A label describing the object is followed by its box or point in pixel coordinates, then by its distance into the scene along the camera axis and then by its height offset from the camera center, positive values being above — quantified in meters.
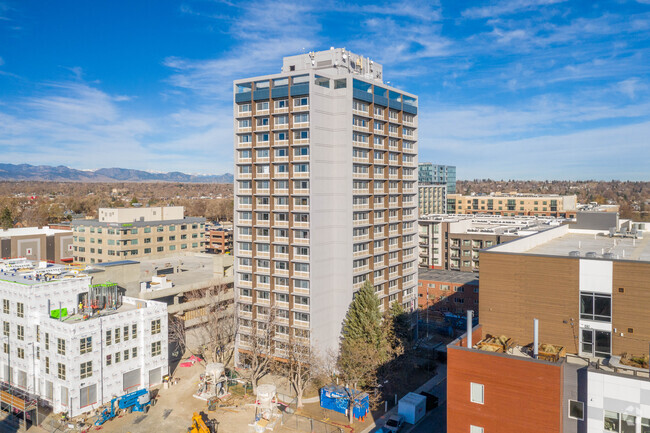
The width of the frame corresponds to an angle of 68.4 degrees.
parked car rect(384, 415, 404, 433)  46.56 -22.16
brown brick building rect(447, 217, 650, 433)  26.50 -9.42
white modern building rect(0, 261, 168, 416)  47.75 -15.00
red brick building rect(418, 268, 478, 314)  94.12 -18.51
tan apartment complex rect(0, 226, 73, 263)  113.64 -10.91
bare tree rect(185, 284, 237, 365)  62.56 -16.95
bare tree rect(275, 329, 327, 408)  53.94 -19.55
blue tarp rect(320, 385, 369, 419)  50.03 -21.47
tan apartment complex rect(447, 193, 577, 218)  180.88 -1.89
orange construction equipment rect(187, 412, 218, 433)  42.94 -20.60
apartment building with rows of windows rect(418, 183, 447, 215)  196.00 +0.02
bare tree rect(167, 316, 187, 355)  61.86 -17.73
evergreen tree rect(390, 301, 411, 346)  65.62 -16.92
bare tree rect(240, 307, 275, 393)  57.03 -18.46
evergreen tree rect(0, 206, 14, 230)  152.00 -6.32
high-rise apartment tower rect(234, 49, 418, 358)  60.00 +0.53
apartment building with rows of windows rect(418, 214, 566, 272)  110.12 -9.61
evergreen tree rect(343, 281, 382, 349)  58.54 -14.87
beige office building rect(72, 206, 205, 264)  101.12 -7.77
